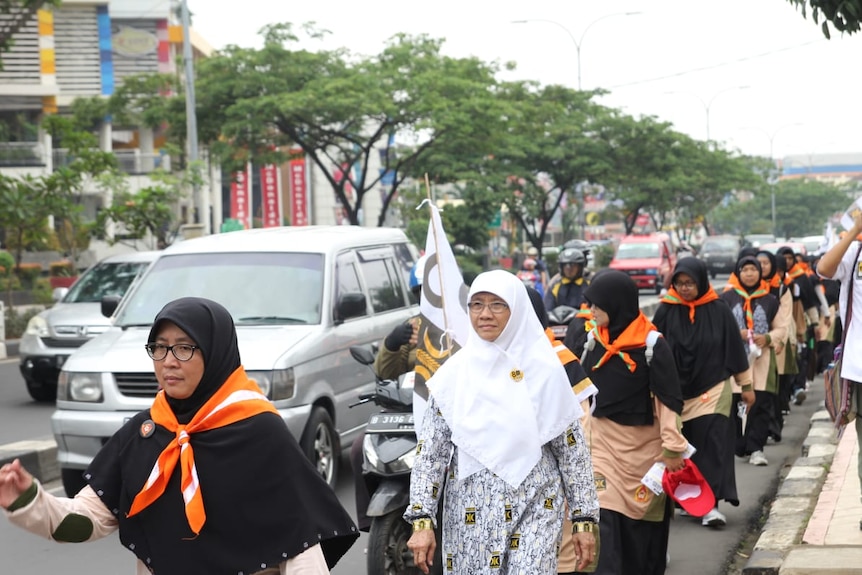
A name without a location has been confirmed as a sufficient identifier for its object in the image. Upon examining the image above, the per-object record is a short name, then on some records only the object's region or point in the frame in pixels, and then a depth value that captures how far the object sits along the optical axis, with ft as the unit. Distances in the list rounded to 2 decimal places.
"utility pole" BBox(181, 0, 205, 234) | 83.71
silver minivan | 28.19
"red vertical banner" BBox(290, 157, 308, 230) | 187.21
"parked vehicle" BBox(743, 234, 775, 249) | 176.04
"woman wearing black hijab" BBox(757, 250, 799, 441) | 37.86
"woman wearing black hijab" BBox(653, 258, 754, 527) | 25.02
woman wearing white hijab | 13.94
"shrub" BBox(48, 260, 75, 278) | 107.53
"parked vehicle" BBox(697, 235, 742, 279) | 160.25
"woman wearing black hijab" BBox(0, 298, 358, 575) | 10.79
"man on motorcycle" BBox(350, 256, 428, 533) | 22.44
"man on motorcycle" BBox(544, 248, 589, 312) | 40.98
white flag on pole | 18.80
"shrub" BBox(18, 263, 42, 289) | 111.65
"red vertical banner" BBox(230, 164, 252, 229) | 181.16
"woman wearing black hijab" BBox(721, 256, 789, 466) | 34.71
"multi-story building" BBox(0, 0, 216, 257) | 155.74
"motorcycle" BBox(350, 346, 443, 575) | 18.94
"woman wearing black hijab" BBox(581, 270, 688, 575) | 19.95
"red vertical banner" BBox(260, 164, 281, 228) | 188.91
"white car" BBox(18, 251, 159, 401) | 48.26
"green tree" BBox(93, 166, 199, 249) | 89.20
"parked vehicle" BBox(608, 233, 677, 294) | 130.82
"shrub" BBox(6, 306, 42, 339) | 75.92
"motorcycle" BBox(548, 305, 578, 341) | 32.76
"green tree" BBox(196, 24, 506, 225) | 88.33
